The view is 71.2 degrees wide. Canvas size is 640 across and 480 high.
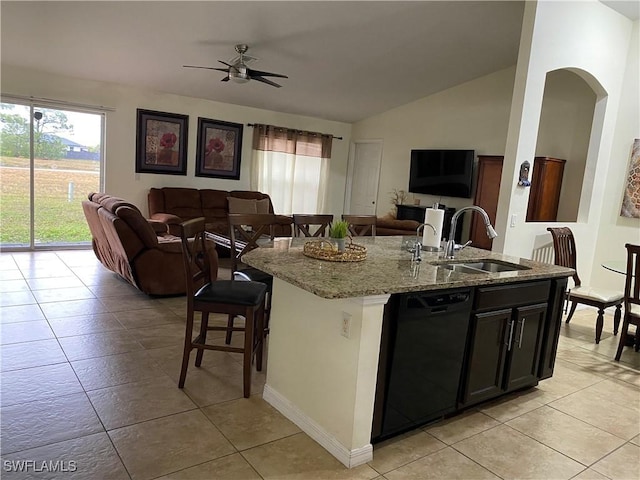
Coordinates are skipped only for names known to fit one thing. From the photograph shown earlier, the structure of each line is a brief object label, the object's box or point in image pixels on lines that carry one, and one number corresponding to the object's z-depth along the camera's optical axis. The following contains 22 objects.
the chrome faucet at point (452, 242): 2.74
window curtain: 8.02
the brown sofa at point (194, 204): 6.77
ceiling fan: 4.95
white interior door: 8.74
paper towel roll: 2.96
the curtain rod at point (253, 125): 7.90
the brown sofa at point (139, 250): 4.07
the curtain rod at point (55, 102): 5.85
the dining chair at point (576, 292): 4.02
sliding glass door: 6.02
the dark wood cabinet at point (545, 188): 5.94
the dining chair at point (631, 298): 3.50
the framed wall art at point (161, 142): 6.89
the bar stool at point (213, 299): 2.56
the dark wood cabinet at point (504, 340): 2.47
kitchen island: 2.00
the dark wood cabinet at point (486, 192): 6.52
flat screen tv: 7.00
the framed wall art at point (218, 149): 7.47
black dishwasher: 2.11
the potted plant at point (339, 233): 2.48
